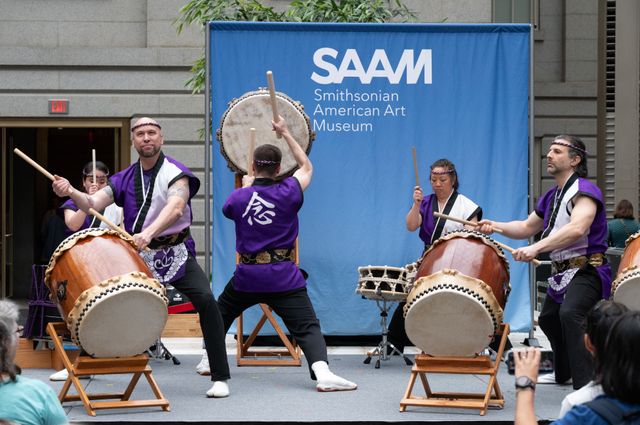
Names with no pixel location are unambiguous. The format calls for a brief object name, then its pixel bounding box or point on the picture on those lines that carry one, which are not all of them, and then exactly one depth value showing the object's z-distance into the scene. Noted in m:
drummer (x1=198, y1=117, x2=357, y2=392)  6.87
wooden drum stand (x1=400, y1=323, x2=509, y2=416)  6.14
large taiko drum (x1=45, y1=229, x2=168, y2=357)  5.91
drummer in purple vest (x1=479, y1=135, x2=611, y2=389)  6.41
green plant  10.34
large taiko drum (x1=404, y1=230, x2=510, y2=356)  6.01
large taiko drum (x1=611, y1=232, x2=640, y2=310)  6.10
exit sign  12.95
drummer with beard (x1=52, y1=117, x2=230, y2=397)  6.59
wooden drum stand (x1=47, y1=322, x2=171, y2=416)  6.07
